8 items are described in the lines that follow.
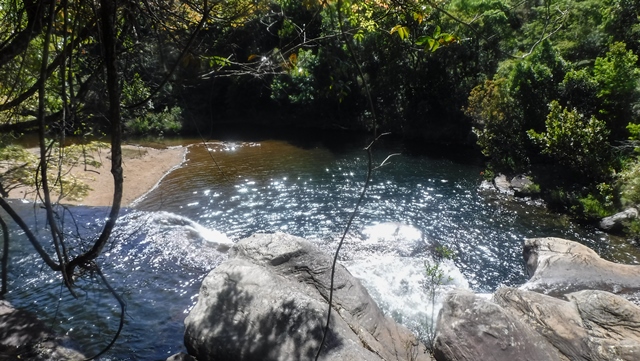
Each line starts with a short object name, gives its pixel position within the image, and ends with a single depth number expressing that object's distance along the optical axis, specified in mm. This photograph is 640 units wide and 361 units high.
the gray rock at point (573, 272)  8953
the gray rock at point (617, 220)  11523
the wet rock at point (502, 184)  14547
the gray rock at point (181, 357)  6191
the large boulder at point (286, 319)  5867
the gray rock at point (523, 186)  13969
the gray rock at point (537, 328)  6145
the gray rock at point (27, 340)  6230
